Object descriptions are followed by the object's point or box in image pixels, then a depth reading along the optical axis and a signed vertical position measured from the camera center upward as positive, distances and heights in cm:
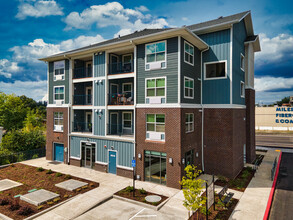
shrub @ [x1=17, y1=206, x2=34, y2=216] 1041 -553
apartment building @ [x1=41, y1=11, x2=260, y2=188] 1441 +64
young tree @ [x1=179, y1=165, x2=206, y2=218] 850 -365
